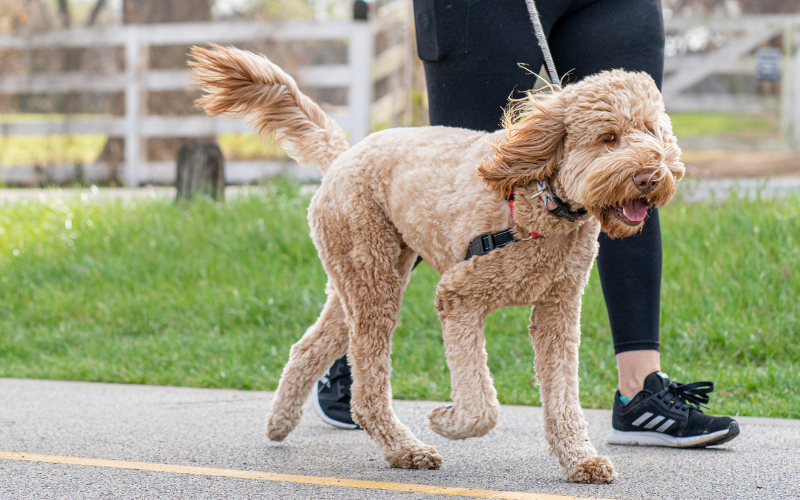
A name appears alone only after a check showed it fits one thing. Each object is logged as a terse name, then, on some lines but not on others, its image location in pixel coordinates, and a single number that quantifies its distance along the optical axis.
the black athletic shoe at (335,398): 6.98
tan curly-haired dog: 4.75
